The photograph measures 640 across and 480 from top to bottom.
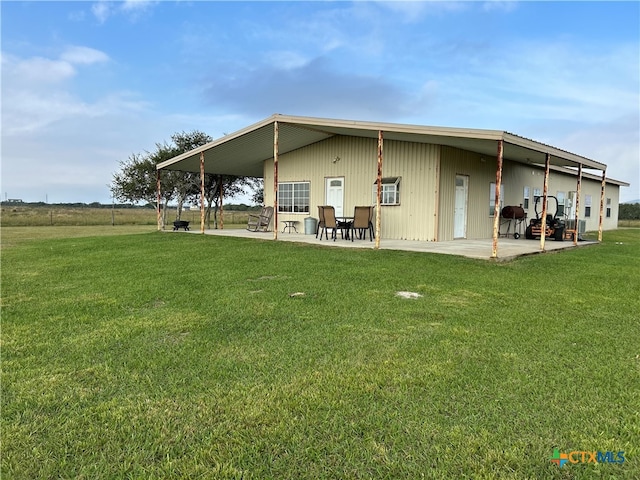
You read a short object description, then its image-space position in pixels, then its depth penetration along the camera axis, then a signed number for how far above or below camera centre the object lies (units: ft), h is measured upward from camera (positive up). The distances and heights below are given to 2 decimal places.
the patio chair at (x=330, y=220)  35.47 -0.59
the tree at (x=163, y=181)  70.49 +5.60
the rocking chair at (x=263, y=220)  48.43 -0.97
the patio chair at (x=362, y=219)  34.88 -0.45
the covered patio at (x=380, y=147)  26.96 +5.96
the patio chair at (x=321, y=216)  36.06 -0.32
